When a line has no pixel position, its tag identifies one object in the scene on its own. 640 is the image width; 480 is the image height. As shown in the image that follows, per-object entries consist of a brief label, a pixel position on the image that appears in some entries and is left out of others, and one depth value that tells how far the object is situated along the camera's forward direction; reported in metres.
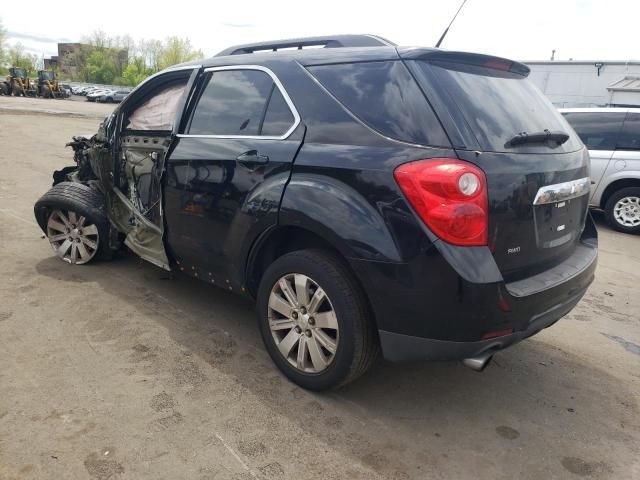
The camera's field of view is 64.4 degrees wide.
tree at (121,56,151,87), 95.19
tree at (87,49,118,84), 97.06
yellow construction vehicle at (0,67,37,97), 47.44
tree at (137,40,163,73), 94.19
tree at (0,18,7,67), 78.84
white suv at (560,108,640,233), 7.53
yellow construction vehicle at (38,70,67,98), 48.56
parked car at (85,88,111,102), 52.72
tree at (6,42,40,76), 88.56
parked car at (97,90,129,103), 51.91
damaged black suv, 2.27
